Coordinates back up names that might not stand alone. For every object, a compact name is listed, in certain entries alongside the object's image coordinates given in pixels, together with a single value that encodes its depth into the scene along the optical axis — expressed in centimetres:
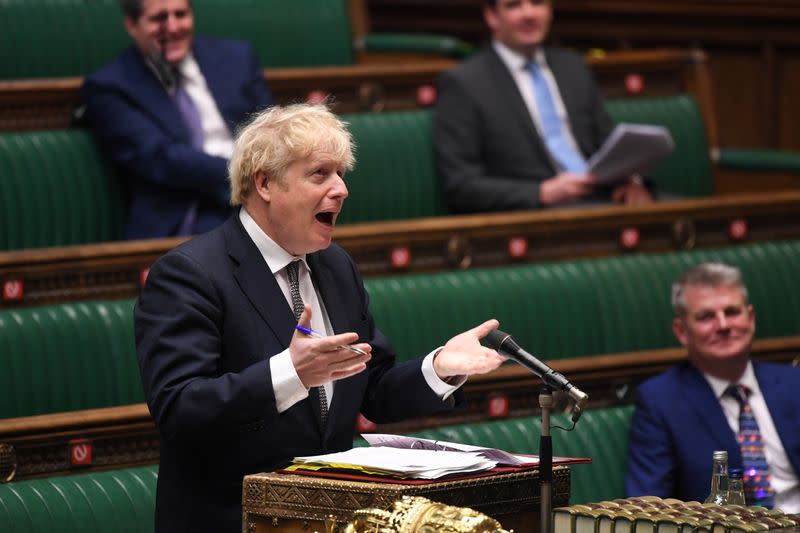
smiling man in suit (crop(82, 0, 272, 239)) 1137
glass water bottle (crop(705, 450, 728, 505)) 1000
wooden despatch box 950
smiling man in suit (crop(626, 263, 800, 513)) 1071
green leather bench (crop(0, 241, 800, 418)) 1076
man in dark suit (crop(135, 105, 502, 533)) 965
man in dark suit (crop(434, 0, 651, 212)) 1173
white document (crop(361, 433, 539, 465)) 967
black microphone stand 955
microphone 954
